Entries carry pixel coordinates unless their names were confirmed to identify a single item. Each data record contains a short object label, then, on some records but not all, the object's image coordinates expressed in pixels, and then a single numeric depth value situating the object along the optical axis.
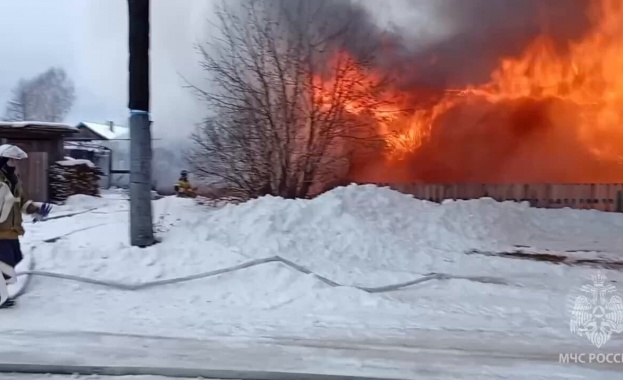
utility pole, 8.49
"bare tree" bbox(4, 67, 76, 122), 49.31
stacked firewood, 16.77
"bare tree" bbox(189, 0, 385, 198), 13.89
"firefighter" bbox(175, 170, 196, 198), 15.10
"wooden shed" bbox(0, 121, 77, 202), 16.53
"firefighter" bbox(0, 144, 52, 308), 6.74
